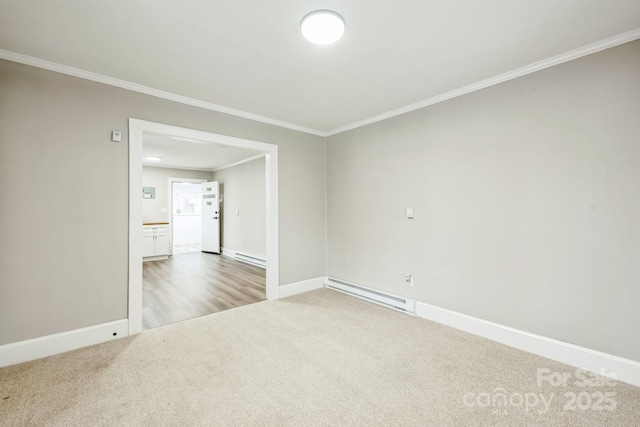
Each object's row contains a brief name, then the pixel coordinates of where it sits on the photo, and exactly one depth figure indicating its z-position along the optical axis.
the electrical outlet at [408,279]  3.35
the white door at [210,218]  7.70
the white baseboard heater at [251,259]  6.14
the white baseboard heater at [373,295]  3.31
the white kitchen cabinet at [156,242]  6.86
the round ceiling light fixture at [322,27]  1.76
